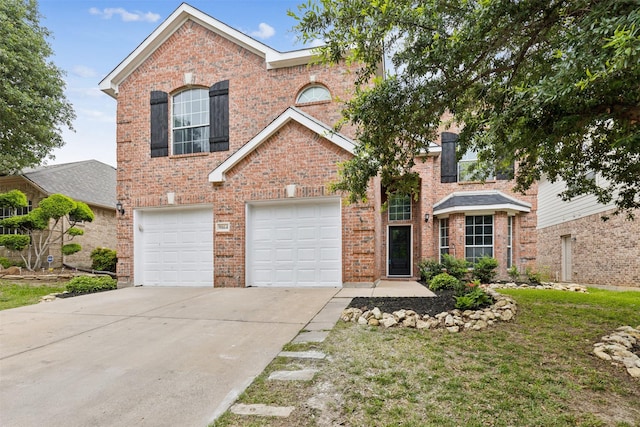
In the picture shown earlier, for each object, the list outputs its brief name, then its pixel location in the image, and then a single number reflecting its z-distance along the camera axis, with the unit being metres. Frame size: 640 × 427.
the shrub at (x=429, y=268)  10.35
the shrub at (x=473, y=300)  5.23
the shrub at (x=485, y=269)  10.13
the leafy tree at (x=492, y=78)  2.80
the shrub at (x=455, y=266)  9.87
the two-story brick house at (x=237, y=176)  8.27
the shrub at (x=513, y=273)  10.80
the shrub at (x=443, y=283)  7.51
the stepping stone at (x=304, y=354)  3.50
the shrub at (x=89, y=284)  8.48
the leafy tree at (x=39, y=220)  11.80
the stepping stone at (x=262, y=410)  2.40
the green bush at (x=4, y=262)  12.92
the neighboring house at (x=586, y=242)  9.73
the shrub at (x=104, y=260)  12.77
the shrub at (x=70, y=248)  12.38
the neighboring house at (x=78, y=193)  13.99
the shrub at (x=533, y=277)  10.80
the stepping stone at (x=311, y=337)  4.04
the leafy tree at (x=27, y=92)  12.81
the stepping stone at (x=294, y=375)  2.98
